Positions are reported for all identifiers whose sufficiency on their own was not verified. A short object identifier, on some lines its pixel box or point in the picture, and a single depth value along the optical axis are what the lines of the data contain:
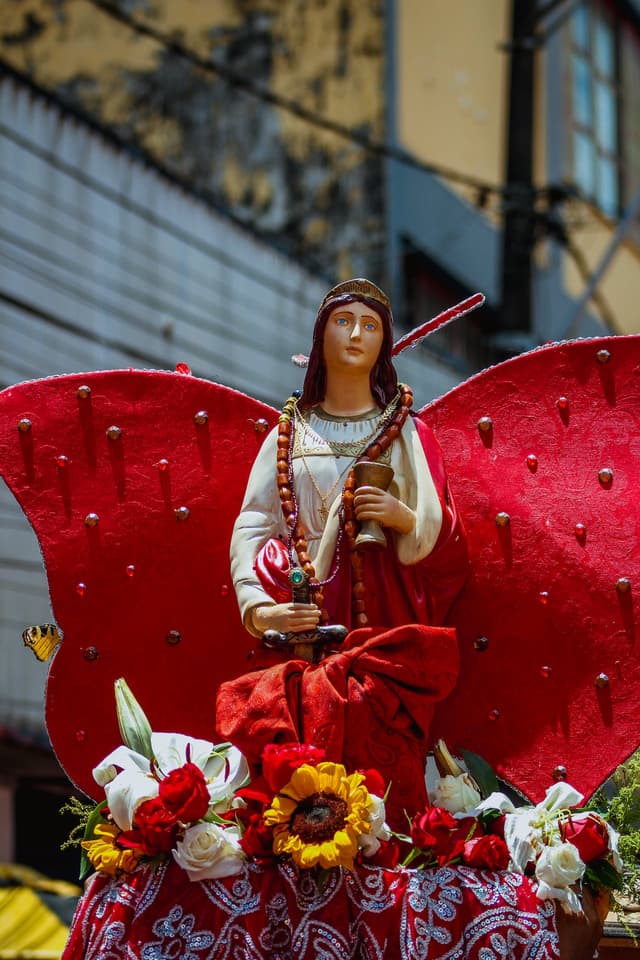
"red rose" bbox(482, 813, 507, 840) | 9.77
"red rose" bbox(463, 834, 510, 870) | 9.44
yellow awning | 14.79
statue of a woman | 9.70
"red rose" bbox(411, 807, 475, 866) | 9.42
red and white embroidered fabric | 9.09
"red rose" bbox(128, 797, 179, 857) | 9.24
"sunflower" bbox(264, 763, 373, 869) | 9.01
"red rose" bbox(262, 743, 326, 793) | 9.17
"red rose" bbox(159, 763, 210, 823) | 9.24
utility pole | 28.22
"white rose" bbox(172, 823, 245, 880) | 9.20
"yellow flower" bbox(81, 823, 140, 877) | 9.45
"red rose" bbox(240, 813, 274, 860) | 9.27
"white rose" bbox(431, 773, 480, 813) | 9.87
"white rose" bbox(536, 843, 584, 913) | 9.27
